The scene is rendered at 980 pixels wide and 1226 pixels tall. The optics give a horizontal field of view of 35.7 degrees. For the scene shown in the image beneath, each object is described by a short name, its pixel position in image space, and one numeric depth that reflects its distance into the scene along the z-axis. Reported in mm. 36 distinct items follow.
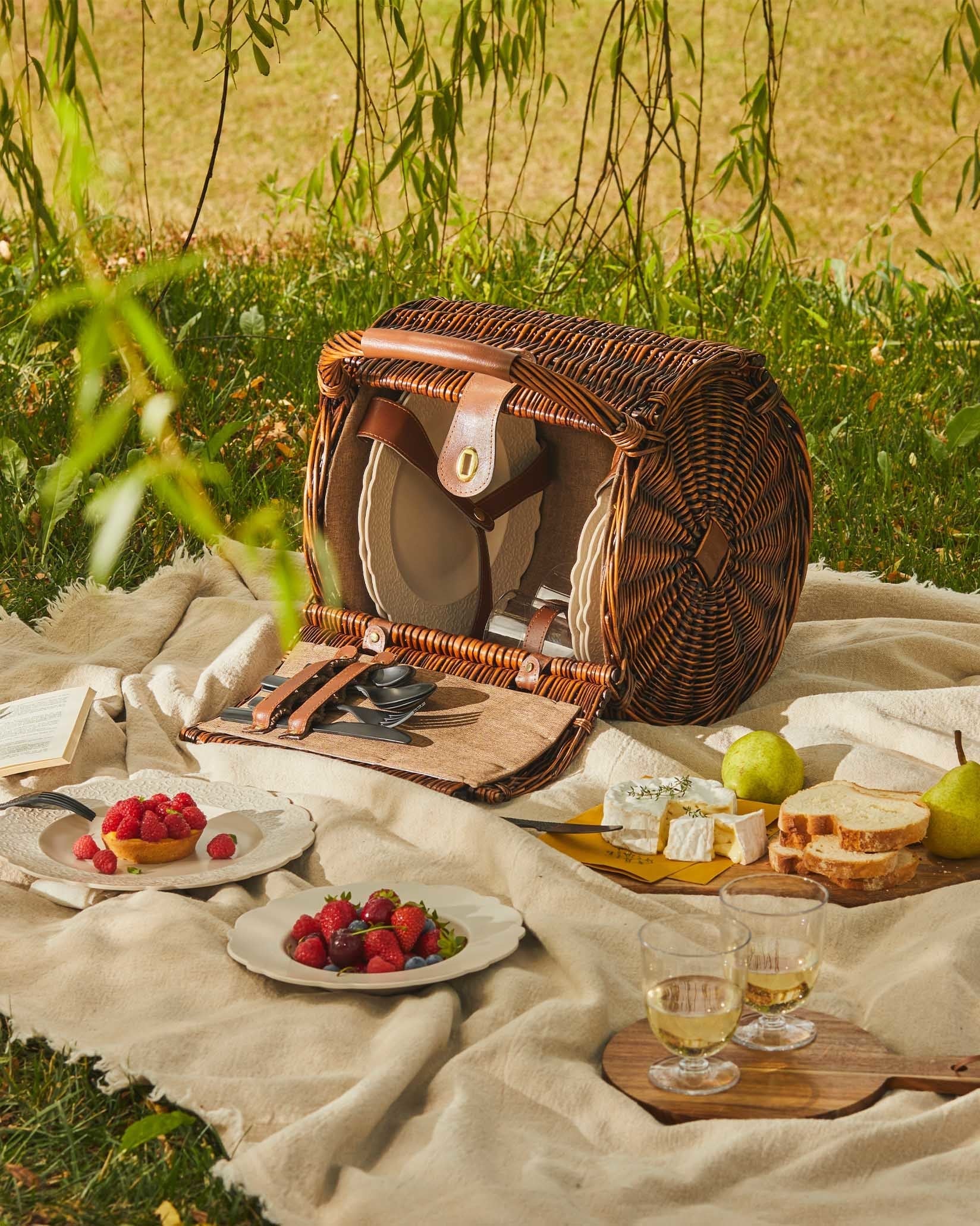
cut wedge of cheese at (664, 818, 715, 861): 2205
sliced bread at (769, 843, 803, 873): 2164
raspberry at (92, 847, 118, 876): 2141
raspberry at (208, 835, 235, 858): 2176
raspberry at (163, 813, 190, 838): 2158
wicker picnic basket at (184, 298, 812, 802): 2555
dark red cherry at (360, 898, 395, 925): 1860
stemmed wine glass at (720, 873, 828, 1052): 1661
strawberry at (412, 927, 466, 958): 1862
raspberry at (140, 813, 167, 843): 2131
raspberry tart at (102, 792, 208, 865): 2137
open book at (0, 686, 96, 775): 2480
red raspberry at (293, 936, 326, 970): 1849
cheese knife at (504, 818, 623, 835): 2229
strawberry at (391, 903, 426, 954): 1846
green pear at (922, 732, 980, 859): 2172
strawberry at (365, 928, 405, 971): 1832
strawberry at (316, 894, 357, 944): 1874
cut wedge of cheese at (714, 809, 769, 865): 2197
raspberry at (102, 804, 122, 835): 2154
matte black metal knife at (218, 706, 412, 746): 2562
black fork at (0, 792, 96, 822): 2275
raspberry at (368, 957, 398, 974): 1824
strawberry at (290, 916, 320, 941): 1898
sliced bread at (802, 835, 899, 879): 2088
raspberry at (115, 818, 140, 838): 2135
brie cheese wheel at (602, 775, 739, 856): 2230
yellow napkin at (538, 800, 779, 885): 2160
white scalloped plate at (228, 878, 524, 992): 1804
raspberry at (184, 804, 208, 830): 2199
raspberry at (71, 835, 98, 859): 2170
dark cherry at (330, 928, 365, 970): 1838
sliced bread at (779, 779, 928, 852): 2125
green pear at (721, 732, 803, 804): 2400
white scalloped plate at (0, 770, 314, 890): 2111
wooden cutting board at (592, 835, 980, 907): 2086
